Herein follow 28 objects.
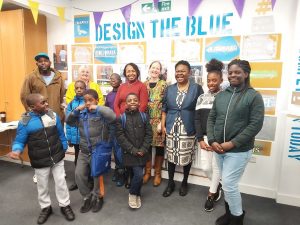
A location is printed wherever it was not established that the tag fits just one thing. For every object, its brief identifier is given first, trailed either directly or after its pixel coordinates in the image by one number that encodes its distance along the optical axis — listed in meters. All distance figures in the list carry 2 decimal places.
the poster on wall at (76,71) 3.52
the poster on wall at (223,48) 2.69
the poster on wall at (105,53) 3.33
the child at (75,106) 2.64
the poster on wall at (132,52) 3.15
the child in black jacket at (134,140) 2.35
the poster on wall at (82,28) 3.42
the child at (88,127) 2.26
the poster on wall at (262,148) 2.69
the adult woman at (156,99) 2.82
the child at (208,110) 2.35
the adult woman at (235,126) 1.78
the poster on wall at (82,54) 3.48
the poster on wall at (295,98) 2.41
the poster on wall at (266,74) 2.56
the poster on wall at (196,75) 2.89
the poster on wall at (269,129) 2.65
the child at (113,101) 3.01
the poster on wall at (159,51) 3.01
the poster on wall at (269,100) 2.61
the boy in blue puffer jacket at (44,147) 2.06
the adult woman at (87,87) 2.93
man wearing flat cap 2.89
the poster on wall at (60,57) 3.66
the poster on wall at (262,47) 2.53
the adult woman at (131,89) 2.71
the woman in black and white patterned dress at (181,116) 2.54
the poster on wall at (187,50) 2.86
